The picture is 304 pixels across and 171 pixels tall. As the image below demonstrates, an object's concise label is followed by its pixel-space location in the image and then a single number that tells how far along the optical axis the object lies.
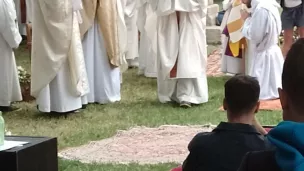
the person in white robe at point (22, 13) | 15.48
